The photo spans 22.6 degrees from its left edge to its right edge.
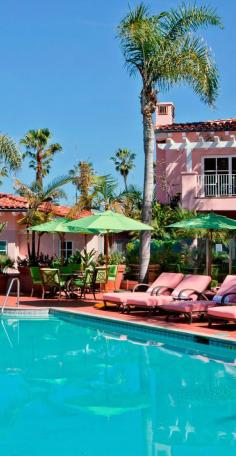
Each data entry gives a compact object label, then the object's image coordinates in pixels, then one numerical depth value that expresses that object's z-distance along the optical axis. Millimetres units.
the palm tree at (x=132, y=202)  25266
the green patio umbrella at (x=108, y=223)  16114
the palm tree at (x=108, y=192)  23656
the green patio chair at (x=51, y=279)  18547
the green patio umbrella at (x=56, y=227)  18922
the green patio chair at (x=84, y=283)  18594
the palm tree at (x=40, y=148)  43594
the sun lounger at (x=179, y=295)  14938
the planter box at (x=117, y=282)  20489
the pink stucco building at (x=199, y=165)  25656
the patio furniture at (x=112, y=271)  19984
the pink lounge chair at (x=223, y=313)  12398
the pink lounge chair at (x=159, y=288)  15789
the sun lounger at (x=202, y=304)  13672
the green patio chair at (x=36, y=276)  18859
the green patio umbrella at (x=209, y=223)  16562
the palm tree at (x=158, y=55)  19094
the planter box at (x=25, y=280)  20328
